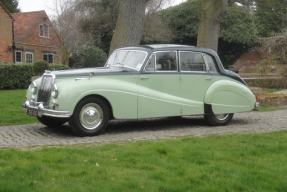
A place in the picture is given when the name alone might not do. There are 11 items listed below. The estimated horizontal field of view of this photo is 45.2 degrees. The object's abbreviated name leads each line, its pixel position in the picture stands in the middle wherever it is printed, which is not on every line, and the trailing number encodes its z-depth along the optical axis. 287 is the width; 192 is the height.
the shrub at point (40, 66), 19.03
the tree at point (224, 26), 30.08
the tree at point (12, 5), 45.27
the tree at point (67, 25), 28.25
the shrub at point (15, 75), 18.09
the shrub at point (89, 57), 26.91
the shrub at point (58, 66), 21.07
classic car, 6.55
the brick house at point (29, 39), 31.28
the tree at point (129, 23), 11.13
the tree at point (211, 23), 13.88
